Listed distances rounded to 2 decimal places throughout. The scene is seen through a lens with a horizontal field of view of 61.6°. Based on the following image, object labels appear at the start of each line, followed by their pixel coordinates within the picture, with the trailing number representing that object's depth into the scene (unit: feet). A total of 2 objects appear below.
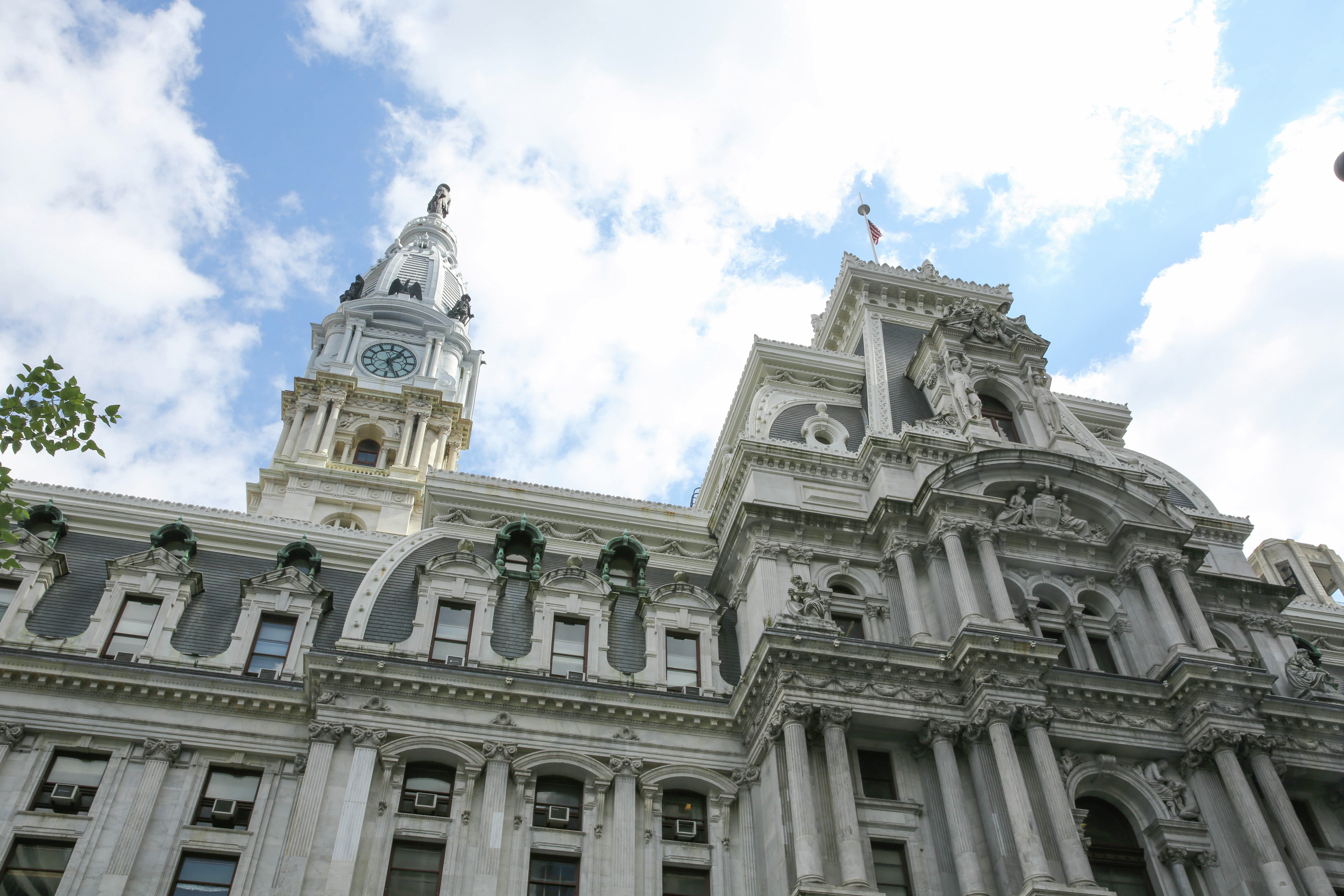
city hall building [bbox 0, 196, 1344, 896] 89.10
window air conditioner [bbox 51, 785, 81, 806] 89.76
